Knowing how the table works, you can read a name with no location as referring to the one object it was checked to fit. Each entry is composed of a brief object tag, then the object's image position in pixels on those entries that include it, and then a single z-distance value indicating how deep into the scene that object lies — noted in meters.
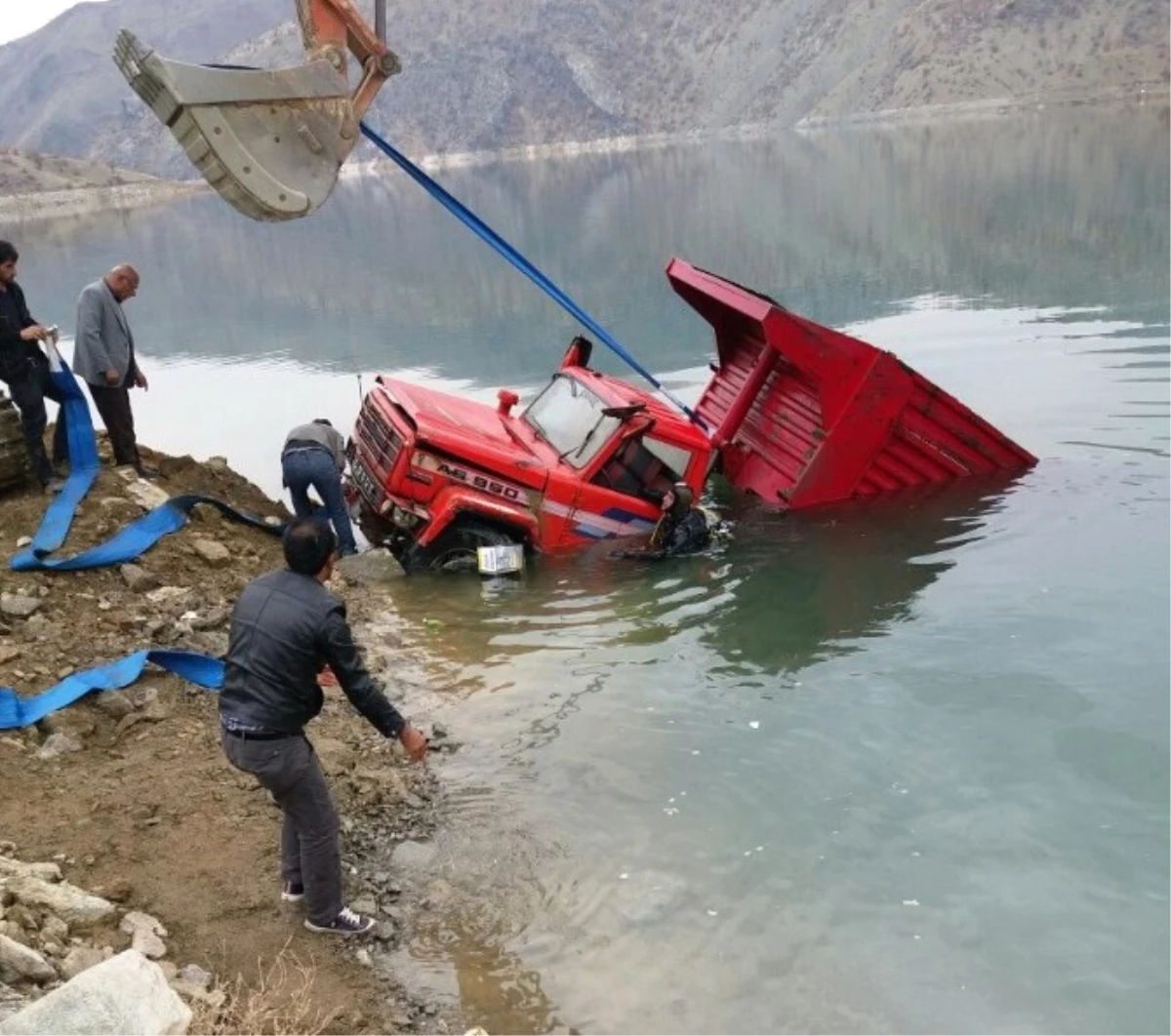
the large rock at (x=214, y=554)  8.86
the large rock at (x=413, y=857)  5.48
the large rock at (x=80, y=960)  4.00
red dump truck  9.41
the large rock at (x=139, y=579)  7.91
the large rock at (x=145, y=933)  4.36
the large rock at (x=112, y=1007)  3.19
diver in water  9.69
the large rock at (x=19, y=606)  6.98
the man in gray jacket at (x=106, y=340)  8.83
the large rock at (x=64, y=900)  4.35
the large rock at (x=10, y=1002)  3.50
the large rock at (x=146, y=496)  9.06
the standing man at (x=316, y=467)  8.80
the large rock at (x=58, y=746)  5.70
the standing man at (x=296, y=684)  4.48
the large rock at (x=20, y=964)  3.79
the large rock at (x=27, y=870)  4.49
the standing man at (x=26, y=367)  8.19
